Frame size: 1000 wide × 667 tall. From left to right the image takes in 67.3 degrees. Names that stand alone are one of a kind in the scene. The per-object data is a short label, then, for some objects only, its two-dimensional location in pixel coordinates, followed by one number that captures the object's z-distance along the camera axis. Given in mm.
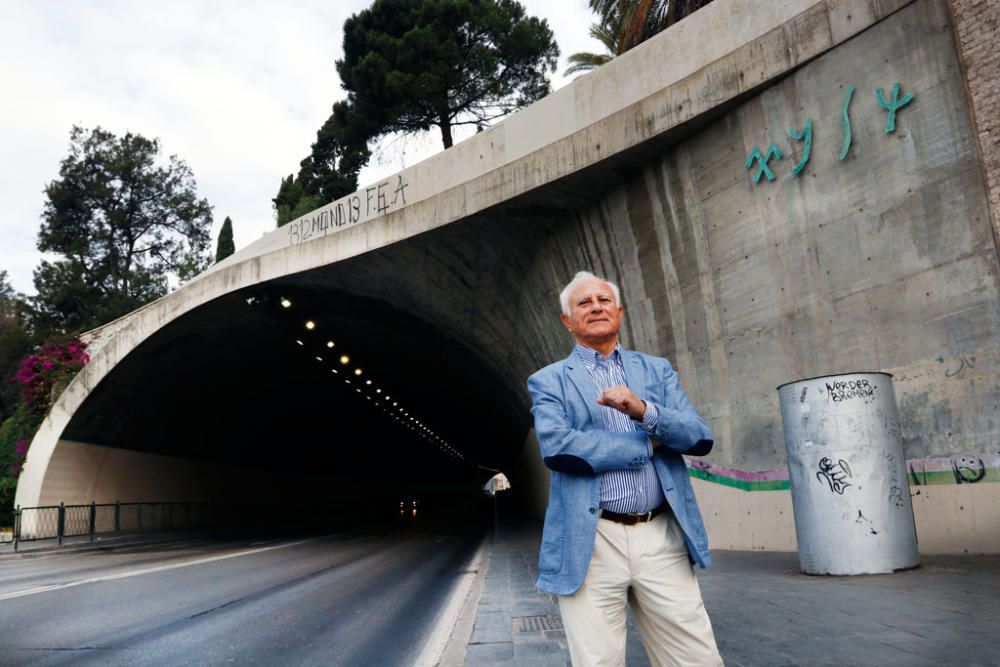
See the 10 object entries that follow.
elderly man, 2725
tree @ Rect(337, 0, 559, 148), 40844
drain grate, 6512
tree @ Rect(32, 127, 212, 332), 50688
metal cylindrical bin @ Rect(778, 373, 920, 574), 7414
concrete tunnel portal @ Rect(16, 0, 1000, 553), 8852
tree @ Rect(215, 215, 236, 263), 54750
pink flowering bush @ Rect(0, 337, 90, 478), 25609
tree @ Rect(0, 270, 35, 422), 44409
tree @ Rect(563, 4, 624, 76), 35969
